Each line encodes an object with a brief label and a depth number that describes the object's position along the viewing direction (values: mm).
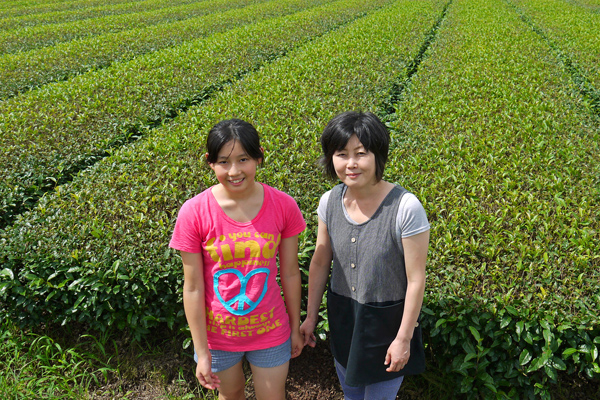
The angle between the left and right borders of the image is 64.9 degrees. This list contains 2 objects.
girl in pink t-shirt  2104
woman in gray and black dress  1955
